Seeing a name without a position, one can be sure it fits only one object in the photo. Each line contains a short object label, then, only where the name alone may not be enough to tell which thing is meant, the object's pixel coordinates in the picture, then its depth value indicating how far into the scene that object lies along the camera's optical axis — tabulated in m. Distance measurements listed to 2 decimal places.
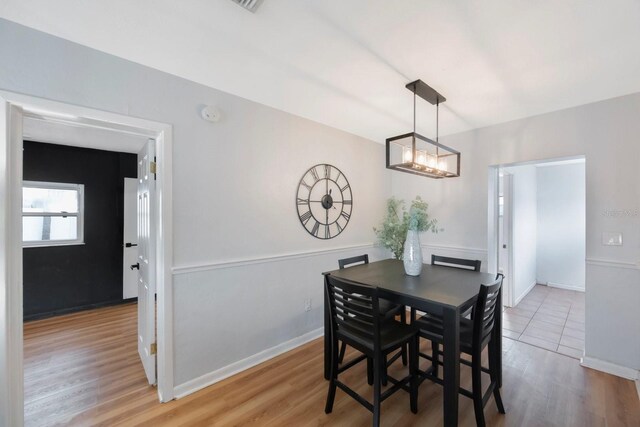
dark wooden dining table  1.51
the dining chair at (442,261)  2.13
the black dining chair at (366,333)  1.62
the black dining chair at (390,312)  2.13
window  3.57
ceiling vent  1.31
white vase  2.22
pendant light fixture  1.98
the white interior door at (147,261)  2.11
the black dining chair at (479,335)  1.61
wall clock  2.89
